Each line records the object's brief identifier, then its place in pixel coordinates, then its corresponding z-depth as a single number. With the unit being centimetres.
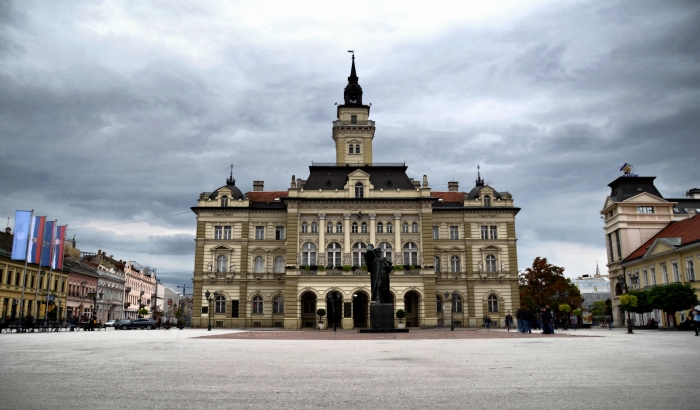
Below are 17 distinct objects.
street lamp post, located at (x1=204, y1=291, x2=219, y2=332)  4935
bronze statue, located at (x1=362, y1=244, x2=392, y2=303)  3328
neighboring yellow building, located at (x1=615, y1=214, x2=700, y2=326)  4625
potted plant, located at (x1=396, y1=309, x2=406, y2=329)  5023
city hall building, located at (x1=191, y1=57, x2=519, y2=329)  5419
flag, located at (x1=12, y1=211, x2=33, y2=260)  4069
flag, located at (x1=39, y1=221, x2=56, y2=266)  4359
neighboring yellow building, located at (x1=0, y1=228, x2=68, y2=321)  5606
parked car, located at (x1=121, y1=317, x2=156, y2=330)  5394
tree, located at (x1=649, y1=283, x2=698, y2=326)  4119
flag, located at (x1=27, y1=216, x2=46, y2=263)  4206
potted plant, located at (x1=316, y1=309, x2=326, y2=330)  5122
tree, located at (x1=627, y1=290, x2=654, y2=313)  4362
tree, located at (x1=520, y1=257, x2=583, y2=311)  6507
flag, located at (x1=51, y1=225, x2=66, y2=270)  4459
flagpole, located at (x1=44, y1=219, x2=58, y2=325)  4391
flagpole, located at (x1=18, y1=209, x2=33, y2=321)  4134
